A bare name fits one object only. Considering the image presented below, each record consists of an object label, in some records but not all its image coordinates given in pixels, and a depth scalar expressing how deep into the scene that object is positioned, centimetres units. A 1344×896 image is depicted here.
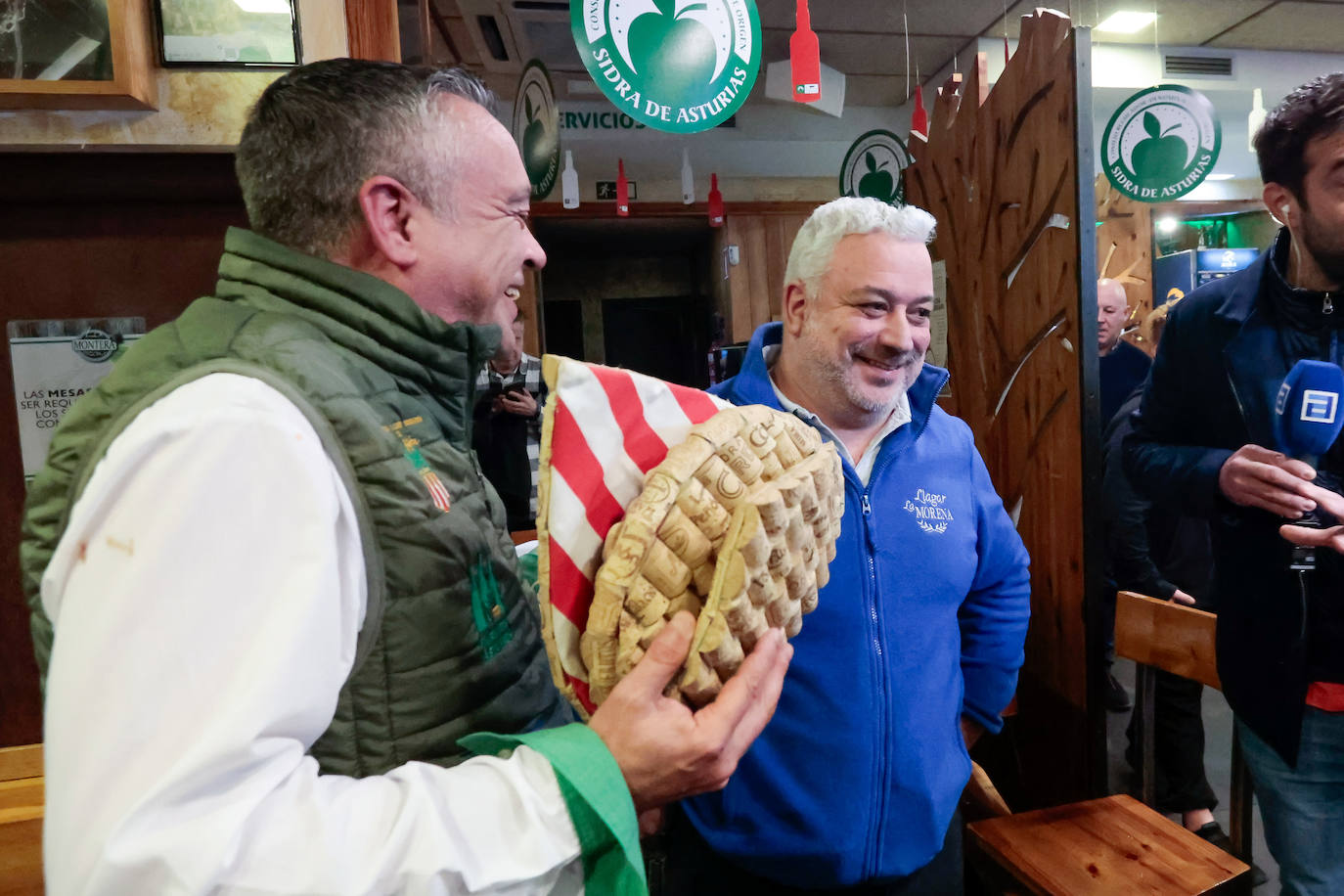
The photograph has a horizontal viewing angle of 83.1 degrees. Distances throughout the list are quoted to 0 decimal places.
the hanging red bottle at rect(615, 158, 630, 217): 464
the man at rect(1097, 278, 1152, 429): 341
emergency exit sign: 639
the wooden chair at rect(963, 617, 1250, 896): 159
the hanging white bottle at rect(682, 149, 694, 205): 424
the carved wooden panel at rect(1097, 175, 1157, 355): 750
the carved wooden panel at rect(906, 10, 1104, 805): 207
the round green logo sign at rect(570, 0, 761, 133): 182
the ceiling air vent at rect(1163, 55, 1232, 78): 597
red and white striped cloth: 71
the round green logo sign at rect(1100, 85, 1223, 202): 429
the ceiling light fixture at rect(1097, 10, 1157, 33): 524
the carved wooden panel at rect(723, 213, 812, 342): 671
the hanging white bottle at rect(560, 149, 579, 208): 337
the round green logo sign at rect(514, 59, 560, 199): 259
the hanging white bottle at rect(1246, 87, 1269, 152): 424
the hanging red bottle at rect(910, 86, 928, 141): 350
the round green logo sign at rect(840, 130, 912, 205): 418
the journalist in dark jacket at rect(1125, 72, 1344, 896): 149
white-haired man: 133
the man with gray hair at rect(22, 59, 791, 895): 51
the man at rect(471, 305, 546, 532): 399
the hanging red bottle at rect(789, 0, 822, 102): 201
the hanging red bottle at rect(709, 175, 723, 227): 491
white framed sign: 195
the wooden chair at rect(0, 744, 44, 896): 172
